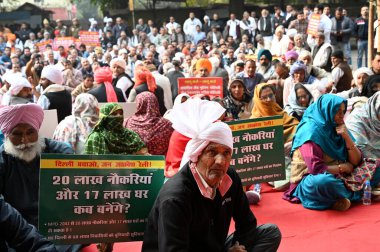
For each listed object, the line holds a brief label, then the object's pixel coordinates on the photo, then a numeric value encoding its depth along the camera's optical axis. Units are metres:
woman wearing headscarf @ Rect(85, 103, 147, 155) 4.72
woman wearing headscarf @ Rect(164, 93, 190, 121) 6.78
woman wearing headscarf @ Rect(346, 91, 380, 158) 5.77
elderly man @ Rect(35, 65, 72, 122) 7.06
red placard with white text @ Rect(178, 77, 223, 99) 8.08
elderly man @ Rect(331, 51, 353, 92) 8.77
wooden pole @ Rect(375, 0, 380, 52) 9.29
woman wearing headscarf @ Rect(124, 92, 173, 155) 6.02
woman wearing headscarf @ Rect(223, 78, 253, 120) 6.96
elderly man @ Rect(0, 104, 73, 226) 3.73
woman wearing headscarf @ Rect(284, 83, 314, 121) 6.61
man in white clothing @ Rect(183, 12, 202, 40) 20.20
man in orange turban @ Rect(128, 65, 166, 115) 7.79
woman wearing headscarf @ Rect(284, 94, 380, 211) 5.13
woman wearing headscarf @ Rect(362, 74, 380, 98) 6.86
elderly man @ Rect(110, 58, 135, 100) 8.59
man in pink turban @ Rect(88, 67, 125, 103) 7.34
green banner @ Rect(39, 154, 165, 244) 3.71
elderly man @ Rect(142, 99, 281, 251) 2.99
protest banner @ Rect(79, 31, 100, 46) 16.38
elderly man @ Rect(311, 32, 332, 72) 10.35
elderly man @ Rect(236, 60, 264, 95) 8.54
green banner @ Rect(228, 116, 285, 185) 5.16
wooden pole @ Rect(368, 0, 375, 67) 9.46
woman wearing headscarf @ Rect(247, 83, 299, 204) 6.32
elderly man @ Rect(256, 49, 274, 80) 9.70
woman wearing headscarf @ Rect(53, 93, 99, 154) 5.49
